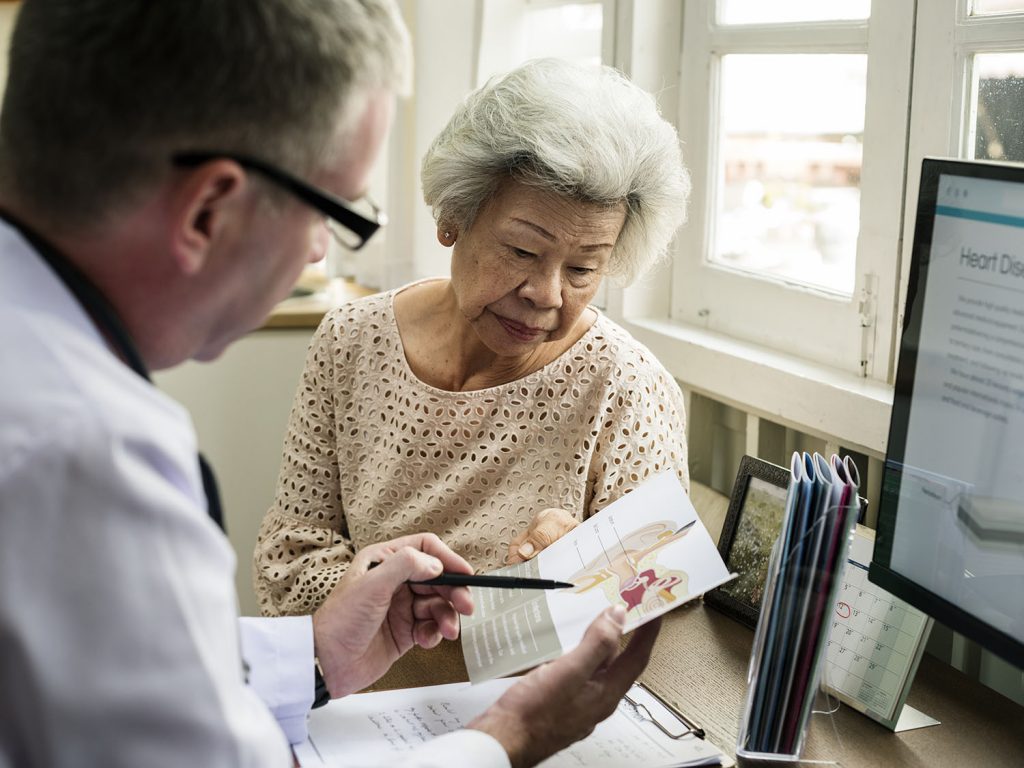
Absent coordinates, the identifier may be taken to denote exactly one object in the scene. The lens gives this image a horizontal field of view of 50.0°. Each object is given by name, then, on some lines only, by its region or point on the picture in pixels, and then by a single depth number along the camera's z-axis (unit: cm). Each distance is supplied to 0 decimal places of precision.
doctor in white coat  64
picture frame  135
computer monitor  97
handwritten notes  103
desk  107
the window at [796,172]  169
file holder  101
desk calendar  112
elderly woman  153
